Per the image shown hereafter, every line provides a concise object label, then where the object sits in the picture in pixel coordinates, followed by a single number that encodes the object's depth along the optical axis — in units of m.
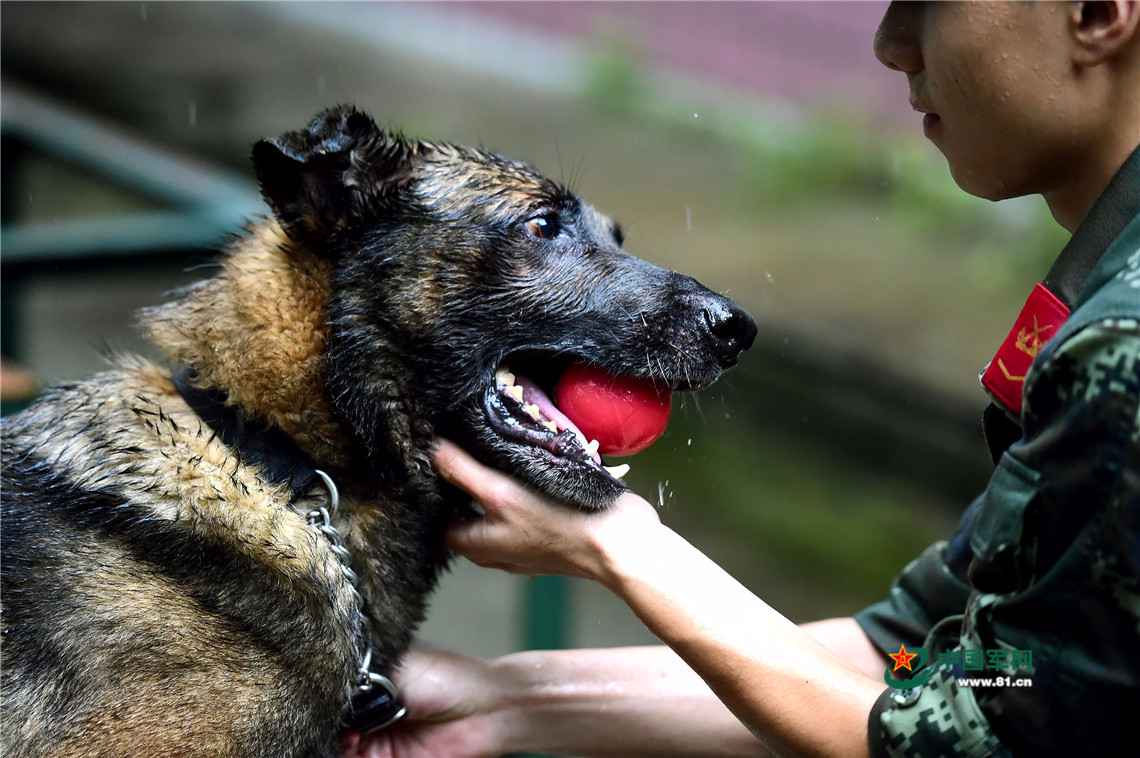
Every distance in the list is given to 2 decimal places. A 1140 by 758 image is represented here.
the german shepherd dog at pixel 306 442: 1.53
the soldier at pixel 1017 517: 1.38
